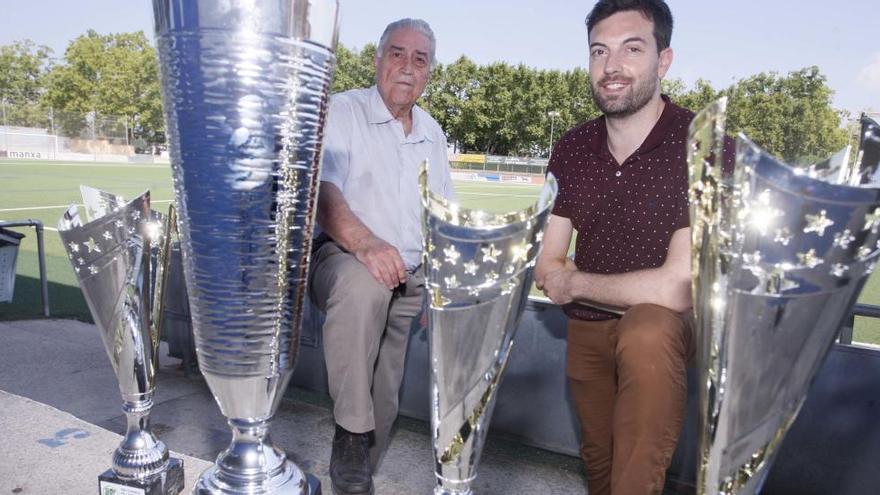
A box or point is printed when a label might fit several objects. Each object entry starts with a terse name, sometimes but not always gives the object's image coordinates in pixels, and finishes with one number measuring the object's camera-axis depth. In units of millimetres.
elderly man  1748
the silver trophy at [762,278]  521
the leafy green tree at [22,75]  46175
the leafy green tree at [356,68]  43969
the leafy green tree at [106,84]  43219
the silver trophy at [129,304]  1077
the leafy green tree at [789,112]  45344
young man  1545
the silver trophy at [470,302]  636
